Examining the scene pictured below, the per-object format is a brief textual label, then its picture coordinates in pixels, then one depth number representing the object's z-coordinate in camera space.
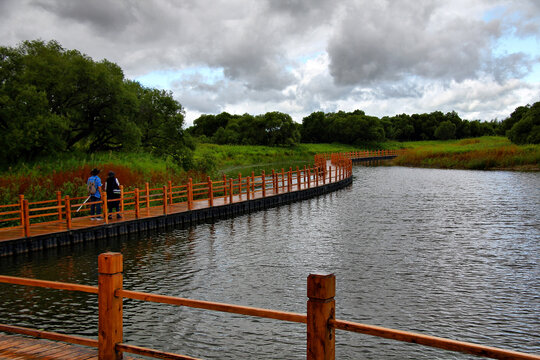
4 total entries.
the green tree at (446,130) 128.12
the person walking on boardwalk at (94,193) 20.27
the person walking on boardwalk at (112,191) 20.84
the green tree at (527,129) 61.58
